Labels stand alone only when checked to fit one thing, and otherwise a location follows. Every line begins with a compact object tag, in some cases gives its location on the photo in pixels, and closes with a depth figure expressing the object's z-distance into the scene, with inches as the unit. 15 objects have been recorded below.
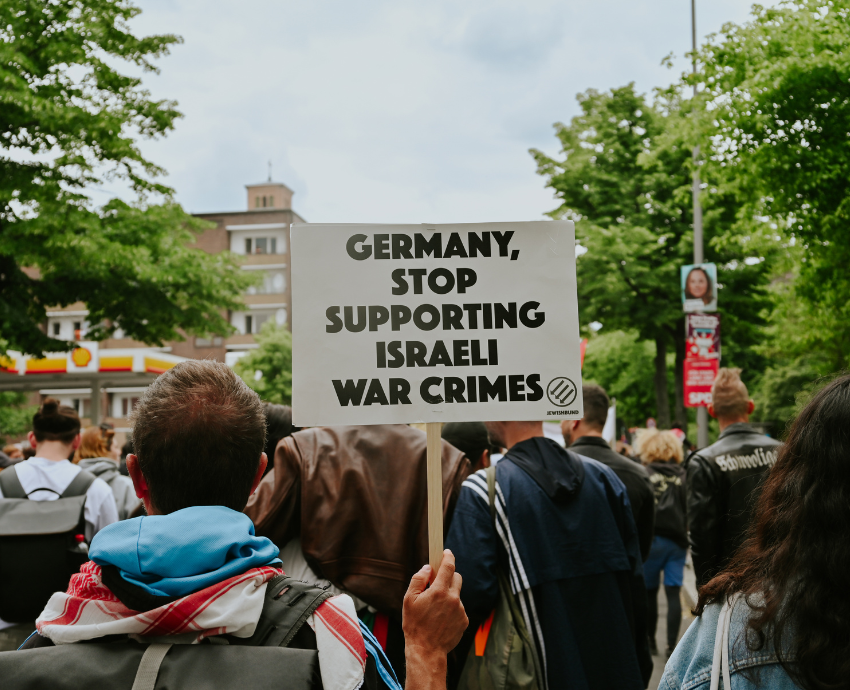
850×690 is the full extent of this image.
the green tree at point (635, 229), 899.4
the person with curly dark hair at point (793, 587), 58.4
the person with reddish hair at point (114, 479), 223.8
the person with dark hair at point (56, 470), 183.6
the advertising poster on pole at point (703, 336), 585.6
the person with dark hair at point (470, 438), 173.5
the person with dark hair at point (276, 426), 143.2
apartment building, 2503.7
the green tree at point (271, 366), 1856.5
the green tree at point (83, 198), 548.7
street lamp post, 662.5
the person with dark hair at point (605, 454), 199.9
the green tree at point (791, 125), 417.7
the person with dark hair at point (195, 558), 59.8
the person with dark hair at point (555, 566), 119.6
